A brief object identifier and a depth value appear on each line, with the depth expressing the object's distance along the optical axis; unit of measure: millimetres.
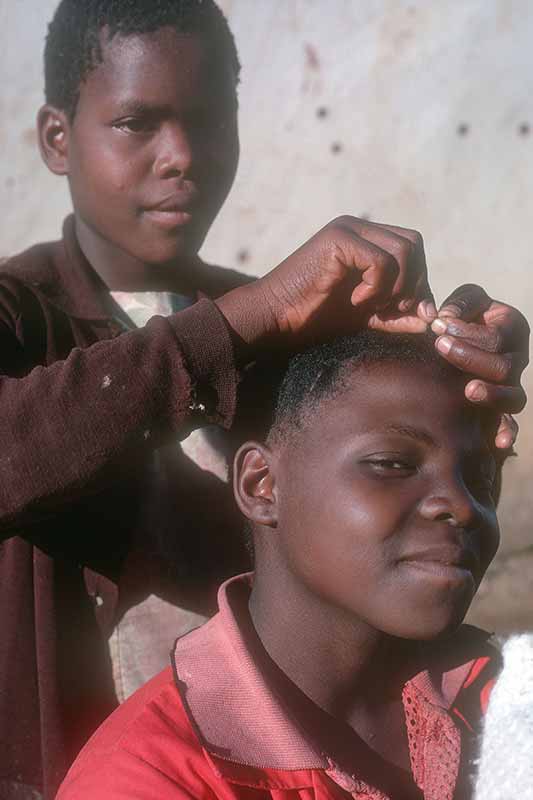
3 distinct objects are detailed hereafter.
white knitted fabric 1100
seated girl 1070
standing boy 1077
